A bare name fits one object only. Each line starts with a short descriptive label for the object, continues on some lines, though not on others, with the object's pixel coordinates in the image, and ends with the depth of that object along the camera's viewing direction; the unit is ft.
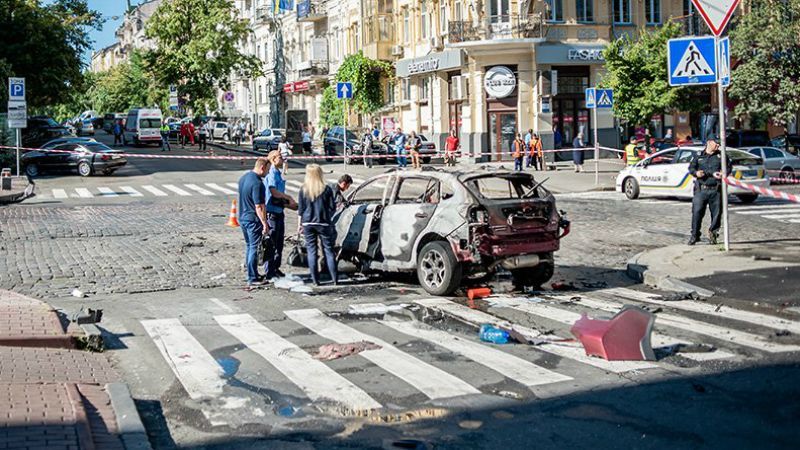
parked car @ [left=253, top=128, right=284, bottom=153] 181.27
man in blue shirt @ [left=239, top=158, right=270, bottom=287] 45.11
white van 199.82
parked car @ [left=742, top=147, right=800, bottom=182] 106.63
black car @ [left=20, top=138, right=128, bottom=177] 118.93
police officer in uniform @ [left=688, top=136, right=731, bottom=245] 54.75
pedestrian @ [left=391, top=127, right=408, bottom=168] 134.62
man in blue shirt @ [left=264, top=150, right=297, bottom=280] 46.78
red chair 28.50
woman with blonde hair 44.37
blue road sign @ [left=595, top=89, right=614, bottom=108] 108.27
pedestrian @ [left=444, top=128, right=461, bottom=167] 135.66
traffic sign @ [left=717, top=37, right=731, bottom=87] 49.19
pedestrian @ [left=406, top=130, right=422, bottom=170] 133.34
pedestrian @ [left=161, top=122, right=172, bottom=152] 186.31
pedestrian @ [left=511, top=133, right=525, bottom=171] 124.06
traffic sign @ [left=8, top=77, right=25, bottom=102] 109.91
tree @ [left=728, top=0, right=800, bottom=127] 127.13
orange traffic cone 65.33
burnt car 40.78
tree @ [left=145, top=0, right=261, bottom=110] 231.09
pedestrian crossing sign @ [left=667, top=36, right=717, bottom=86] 49.55
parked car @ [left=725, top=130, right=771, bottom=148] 131.95
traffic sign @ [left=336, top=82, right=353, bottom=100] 121.49
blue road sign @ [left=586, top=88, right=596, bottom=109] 108.17
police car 81.97
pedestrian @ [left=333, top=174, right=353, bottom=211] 48.29
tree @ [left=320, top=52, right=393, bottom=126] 189.88
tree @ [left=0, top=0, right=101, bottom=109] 150.82
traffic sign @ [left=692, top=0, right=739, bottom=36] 48.14
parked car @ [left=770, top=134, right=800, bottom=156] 134.00
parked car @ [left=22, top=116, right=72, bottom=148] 172.36
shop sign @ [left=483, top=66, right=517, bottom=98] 147.54
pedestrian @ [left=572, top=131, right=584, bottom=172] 125.49
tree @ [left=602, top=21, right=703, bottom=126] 123.85
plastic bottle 31.60
